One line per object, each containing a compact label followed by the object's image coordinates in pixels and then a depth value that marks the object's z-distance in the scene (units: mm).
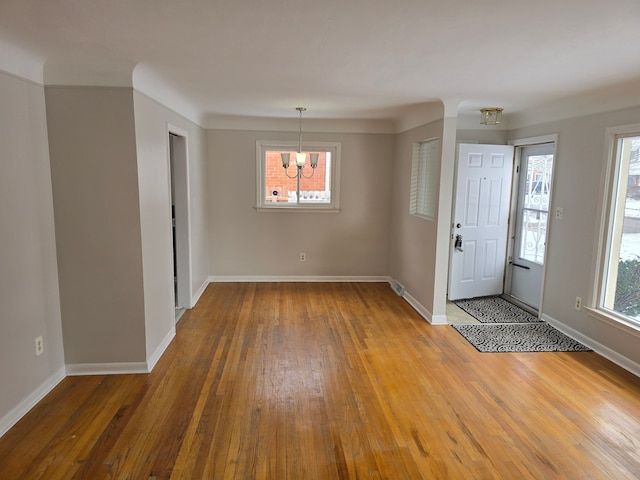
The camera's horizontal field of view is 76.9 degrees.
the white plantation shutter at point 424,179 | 4713
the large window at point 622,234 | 3479
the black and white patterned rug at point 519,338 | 3842
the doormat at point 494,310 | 4609
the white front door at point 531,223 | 4754
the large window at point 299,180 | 5953
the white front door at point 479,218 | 5004
